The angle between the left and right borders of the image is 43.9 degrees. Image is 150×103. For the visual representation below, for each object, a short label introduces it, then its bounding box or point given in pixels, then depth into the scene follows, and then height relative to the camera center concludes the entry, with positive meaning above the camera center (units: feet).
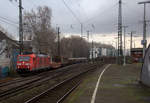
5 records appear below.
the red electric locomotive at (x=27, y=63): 76.59 -4.30
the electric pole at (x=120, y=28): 120.47 +16.53
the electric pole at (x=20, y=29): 72.18 +9.14
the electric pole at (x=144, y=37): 80.92 +6.96
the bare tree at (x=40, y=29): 152.35 +19.69
